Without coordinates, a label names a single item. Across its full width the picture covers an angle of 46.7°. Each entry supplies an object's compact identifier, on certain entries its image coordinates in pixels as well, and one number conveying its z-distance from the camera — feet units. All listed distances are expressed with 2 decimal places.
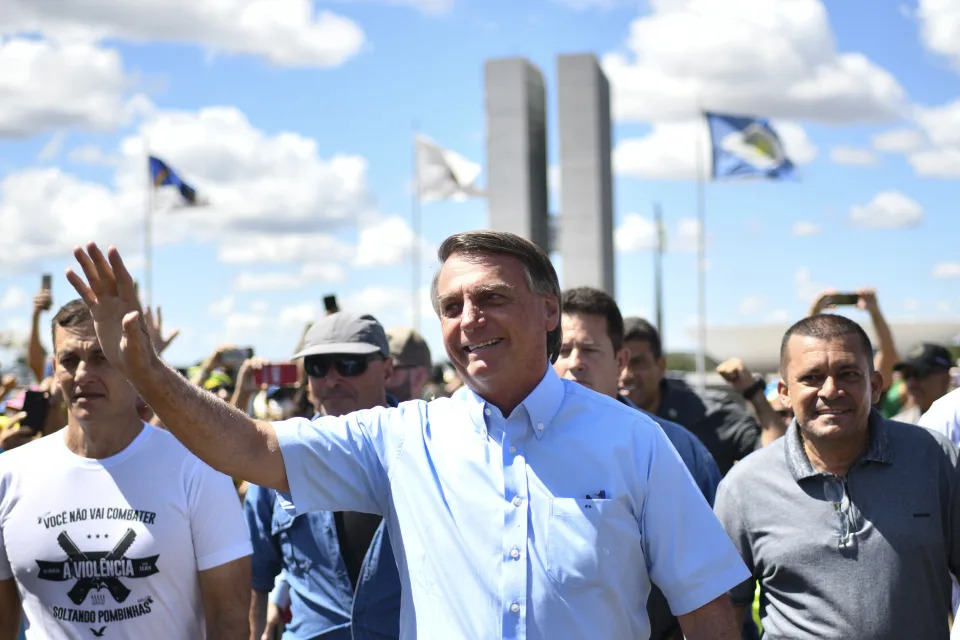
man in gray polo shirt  12.30
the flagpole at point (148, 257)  83.87
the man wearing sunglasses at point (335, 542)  13.05
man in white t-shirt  11.64
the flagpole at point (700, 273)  98.89
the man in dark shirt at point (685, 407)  20.83
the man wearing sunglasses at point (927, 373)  27.73
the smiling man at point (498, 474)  8.64
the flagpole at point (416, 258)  103.04
